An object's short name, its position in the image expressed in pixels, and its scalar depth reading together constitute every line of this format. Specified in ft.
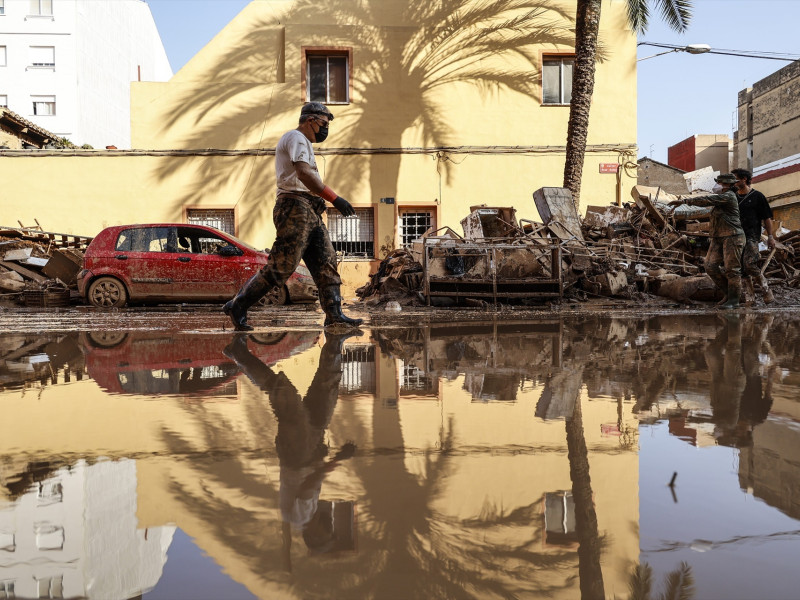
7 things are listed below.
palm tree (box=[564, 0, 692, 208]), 53.26
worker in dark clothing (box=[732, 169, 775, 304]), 34.68
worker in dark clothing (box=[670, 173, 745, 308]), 33.01
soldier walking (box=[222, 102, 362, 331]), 21.36
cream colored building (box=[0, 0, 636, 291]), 63.67
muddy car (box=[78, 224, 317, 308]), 42.27
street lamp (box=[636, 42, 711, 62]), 72.13
